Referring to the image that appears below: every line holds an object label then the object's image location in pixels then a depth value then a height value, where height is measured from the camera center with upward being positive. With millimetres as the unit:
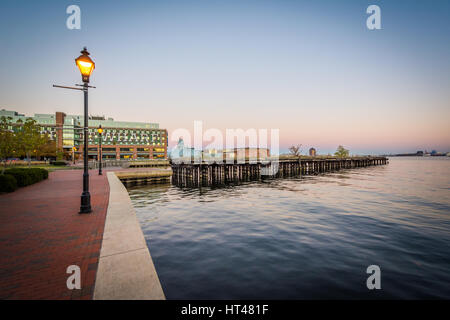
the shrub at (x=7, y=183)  12922 -1418
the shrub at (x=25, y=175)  15273 -1182
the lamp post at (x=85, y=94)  8359 +2787
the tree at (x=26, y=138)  20125 +2250
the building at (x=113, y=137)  94938 +11357
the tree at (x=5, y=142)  16844 +1494
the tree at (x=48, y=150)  47781 +2608
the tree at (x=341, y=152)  148150 +4672
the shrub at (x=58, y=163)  45550 -632
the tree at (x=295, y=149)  88688 +4283
